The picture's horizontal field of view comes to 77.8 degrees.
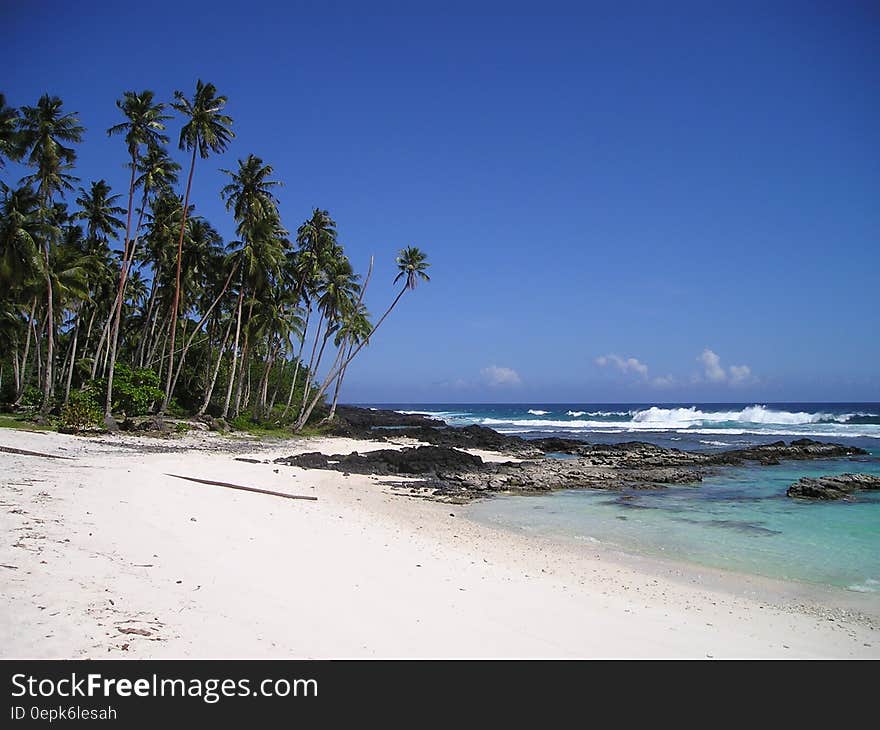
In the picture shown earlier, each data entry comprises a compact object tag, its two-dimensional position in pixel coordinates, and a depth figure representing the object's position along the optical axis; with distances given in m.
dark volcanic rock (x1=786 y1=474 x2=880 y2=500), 17.66
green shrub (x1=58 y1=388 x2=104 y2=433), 21.56
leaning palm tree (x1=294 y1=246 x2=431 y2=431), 37.59
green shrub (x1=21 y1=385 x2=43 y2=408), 31.06
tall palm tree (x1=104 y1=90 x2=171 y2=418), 24.33
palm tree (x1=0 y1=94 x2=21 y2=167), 22.38
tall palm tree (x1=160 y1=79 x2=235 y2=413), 26.16
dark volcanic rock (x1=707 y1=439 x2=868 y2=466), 28.92
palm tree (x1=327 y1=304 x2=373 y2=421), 37.91
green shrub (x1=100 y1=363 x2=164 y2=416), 25.88
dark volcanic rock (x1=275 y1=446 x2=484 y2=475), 20.94
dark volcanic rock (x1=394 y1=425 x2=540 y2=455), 35.50
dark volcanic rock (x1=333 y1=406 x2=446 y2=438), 38.52
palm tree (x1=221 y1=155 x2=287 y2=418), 30.94
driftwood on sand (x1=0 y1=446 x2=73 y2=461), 12.94
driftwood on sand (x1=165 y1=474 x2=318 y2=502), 12.48
